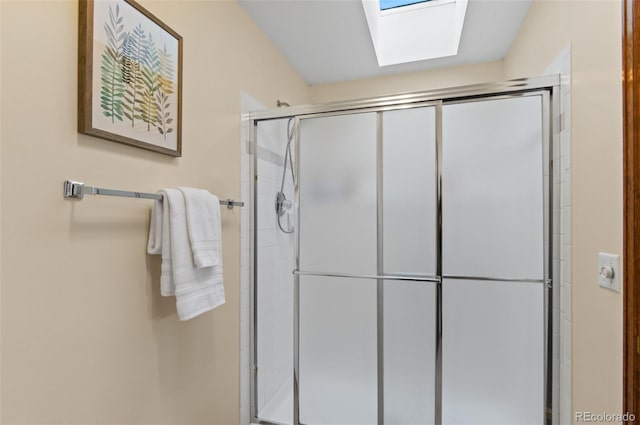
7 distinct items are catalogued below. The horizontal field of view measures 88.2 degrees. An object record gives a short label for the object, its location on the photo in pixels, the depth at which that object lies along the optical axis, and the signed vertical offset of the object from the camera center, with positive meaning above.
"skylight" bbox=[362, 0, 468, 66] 2.25 +1.34
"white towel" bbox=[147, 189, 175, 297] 1.21 -0.10
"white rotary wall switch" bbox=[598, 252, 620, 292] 1.03 -0.18
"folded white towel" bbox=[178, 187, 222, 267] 1.26 -0.05
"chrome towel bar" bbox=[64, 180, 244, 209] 0.97 +0.07
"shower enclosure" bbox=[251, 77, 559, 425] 1.54 -0.23
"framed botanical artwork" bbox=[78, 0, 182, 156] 1.01 +0.48
